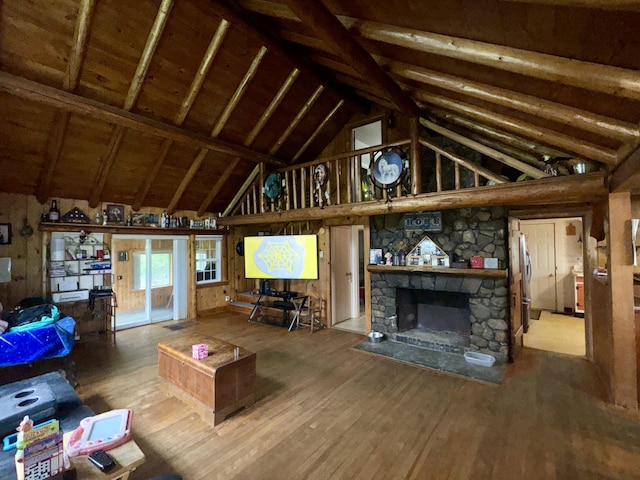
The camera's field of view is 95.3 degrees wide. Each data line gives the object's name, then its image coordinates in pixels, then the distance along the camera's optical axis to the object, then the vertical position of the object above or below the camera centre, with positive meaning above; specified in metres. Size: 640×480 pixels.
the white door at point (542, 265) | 6.78 -0.53
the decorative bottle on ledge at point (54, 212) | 4.84 +0.63
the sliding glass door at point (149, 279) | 6.35 -0.75
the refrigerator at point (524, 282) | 5.17 -0.73
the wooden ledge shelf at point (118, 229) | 4.91 +0.39
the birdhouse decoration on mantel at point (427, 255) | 4.44 -0.17
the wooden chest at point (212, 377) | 2.76 -1.32
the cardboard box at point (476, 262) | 4.10 -0.26
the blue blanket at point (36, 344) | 3.29 -1.10
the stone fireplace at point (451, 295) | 4.07 -0.82
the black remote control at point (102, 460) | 1.56 -1.16
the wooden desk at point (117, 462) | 1.53 -1.18
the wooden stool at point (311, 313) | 5.94 -1.42
